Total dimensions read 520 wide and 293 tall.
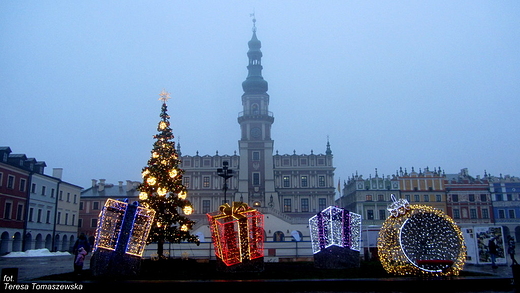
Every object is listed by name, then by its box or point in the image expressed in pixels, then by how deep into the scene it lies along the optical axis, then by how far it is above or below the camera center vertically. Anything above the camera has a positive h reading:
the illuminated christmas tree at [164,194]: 19.84 +2.05
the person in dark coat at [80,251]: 14.34 -0.48
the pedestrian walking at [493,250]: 18.78 -0.68
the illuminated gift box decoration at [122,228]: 13.81 +0.28
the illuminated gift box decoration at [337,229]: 17.02 +0.26
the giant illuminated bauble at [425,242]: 12.71 -0.21
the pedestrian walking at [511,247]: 19.10 -0.58
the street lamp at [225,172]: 22.06 +3.37
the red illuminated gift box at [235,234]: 15.23 +0.07
